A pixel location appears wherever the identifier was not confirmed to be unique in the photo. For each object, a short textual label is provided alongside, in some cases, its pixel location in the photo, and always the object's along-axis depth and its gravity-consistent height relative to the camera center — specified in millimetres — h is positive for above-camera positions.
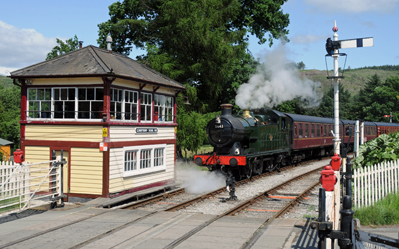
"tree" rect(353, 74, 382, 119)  75375 +7128
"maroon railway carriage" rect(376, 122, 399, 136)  38125 +489
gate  10294 -1744
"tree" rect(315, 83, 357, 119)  72125 +5477
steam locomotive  15484 -478
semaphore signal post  9359 +2145
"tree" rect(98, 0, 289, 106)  24594 +6992
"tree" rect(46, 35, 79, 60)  38594 +8695
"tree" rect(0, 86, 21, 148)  40719 +1775
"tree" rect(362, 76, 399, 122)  69500 +5330
